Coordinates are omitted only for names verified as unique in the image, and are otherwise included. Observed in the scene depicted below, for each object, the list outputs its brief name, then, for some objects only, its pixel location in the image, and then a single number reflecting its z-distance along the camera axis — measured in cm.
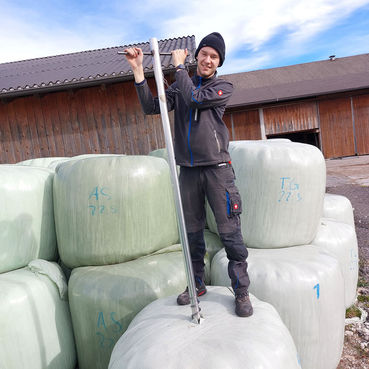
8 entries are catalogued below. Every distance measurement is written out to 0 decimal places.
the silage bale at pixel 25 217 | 189
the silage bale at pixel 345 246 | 234
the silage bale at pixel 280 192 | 208
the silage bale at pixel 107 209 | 194
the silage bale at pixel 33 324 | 158
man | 148
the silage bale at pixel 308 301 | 170
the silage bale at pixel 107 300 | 174
